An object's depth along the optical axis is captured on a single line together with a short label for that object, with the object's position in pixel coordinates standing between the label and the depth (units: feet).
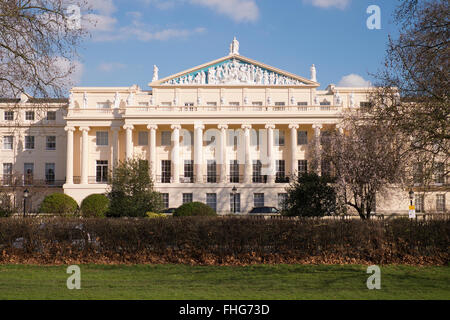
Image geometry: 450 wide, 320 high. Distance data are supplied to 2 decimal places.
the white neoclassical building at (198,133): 167.32
